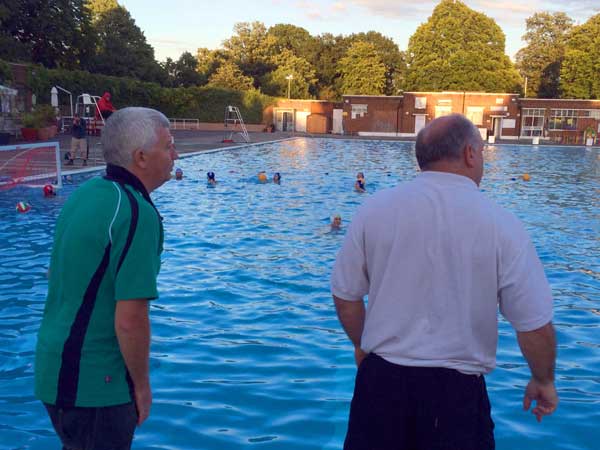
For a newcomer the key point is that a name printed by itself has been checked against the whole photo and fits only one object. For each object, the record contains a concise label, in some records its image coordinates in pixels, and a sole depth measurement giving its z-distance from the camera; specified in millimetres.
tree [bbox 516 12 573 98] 74188
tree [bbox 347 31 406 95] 74706
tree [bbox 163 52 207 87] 64625
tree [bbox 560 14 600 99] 60156
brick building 53844
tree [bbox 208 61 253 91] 65250
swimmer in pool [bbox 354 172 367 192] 17828
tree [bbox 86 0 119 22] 72688
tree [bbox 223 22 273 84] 71375
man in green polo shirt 2207
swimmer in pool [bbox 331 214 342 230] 12156
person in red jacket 17338
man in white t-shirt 2309
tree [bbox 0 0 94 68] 43188
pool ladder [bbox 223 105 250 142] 53931
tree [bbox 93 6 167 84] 57712
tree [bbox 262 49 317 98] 67438
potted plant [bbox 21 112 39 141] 26875
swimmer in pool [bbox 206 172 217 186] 18344
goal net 16062
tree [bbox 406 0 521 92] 63406
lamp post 61984
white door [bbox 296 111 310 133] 60484
